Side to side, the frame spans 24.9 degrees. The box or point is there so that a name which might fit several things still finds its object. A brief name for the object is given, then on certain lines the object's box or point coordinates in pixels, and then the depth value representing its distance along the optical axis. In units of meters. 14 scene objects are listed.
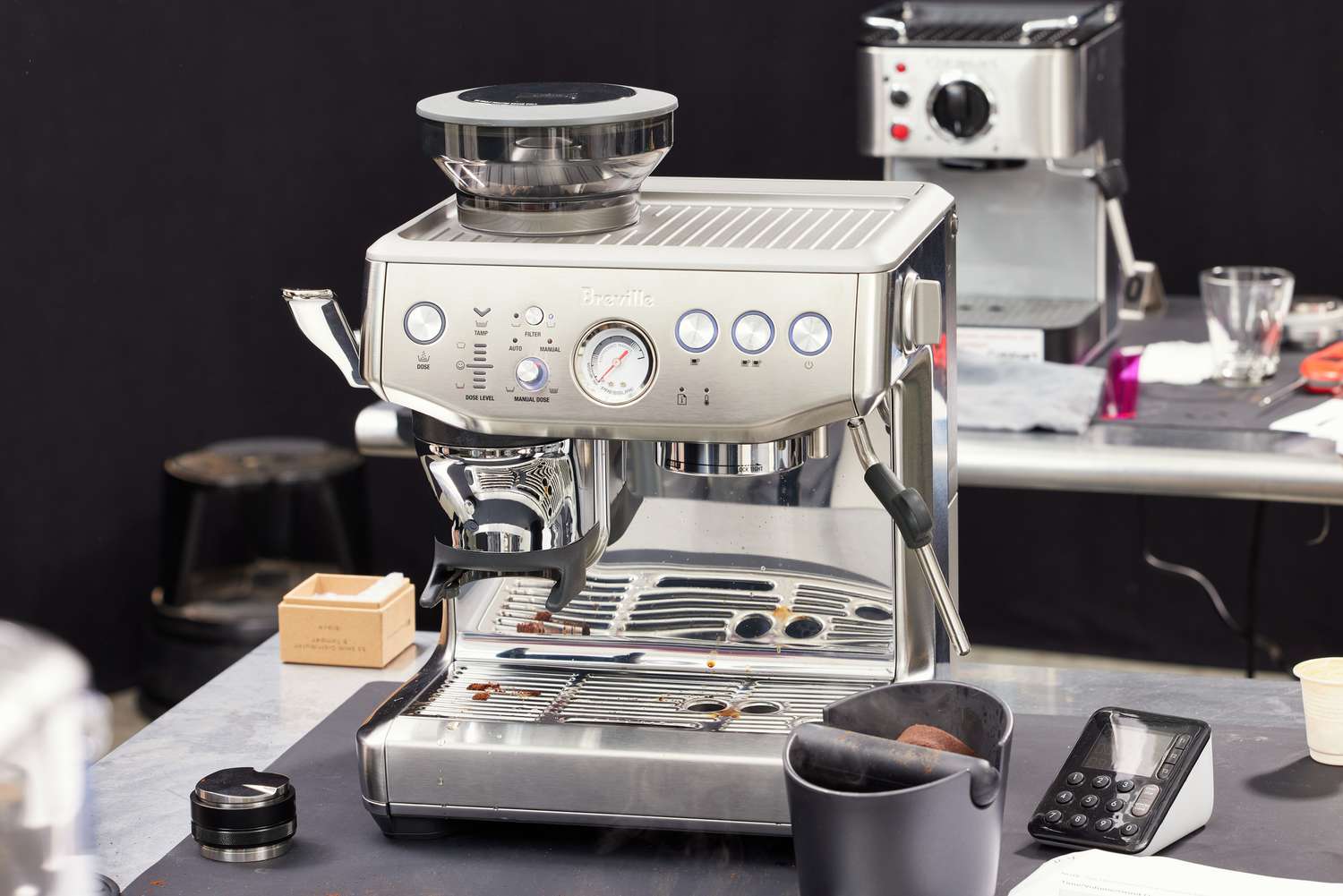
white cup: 2.16
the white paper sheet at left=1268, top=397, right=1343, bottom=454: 3.73
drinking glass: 4.12
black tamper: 2.02
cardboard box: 2.60
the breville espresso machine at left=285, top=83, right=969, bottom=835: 1.90
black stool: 5.32
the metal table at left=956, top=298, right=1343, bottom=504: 3.57
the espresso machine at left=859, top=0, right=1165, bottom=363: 3.96
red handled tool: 4.04
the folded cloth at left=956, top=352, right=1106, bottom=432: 3.82
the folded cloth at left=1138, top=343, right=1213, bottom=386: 4.19
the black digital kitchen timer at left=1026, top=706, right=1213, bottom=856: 1.98
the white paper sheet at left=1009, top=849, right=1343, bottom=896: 1.85
